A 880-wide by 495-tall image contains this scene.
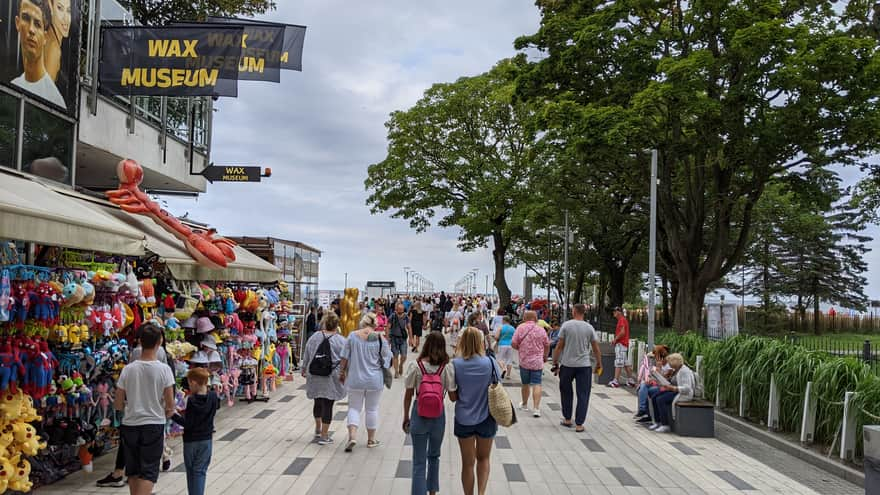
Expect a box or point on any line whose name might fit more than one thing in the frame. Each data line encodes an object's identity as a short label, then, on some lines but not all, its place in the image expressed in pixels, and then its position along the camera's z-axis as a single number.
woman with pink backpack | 6.28
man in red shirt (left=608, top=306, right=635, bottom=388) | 16.36
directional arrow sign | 15.49
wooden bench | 10.66
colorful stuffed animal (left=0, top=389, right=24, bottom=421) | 5.93
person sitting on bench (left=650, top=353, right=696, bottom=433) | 10.78
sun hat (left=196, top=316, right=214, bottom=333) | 10.17
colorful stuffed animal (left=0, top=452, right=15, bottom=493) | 5.74
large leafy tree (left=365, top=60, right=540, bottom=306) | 40.34
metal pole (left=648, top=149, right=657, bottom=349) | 16.56
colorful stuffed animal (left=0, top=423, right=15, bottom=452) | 5.83
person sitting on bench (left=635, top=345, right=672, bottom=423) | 11.47
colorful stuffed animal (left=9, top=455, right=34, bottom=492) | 5.93
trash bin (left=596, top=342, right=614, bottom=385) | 17.01
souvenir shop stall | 6.02
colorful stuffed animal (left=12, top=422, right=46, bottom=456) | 5.98
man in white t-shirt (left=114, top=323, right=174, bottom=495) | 5.78
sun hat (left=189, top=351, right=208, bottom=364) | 10.02
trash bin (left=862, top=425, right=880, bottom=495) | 5.71
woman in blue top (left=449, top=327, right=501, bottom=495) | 6.29
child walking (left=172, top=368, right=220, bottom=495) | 5.96
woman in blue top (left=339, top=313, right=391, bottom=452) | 9.13
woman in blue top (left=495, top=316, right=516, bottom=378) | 15.58
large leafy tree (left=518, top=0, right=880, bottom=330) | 20.39
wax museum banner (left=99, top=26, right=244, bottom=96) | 11.70
